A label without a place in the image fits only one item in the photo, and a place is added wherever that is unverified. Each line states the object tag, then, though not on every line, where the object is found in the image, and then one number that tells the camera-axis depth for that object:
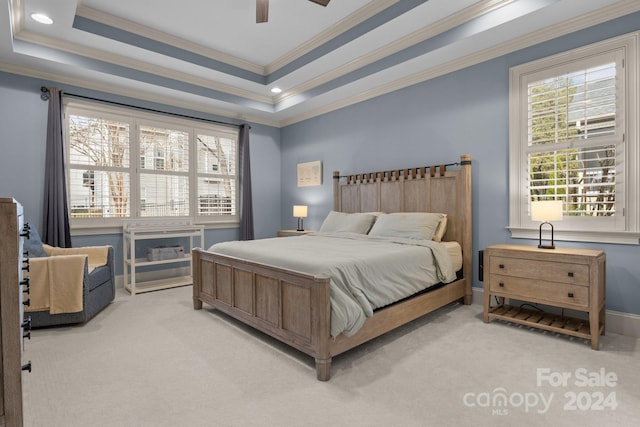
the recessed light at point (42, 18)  3.05
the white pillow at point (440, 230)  3.54
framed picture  5.44
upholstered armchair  2.78
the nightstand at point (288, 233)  4.97
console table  4.14
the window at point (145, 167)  4.17
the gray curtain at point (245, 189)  5.46
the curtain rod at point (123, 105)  3.85
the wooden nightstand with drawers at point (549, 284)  2.45
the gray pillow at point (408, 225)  3.46
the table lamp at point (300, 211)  5.25
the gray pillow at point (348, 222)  4.02
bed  2.13
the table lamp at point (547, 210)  2.72
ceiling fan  2.71
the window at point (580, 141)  2.69
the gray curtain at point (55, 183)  3.79
